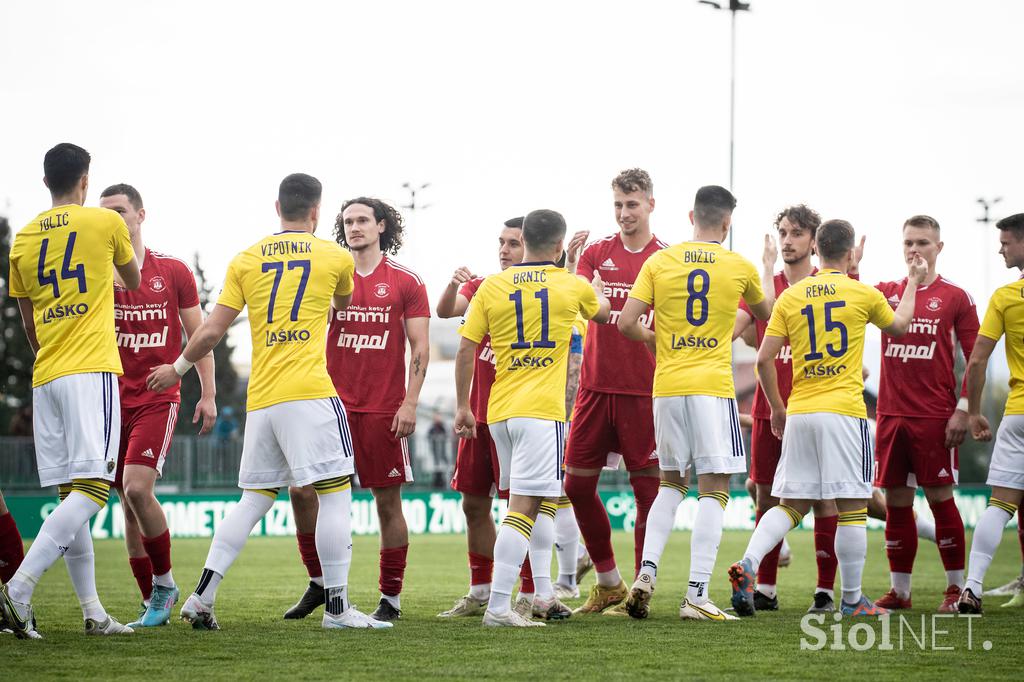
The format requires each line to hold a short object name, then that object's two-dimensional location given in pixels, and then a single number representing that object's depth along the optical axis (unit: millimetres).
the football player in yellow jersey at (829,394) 15797
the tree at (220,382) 79187
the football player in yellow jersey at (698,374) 15242
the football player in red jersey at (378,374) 16562
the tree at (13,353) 86000
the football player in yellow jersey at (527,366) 14687
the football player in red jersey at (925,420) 17984
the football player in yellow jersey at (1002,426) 17234
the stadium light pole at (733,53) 53356
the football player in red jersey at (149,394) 15711
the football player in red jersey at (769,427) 17125
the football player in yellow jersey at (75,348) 13789
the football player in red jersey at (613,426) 17219
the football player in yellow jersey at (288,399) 14156
